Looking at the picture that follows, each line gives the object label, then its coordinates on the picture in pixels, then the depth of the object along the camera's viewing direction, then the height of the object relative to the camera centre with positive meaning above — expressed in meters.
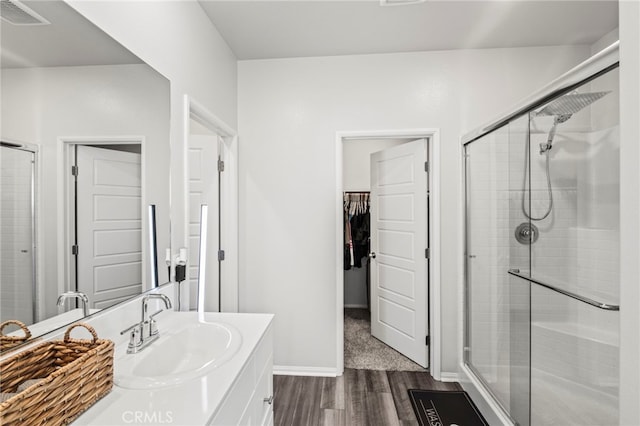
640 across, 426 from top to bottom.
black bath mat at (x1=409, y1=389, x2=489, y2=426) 2.01 -1.35
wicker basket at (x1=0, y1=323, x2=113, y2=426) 0.65 -0.41
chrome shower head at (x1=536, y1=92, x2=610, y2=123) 1.47 +0.54
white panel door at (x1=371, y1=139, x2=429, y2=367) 2.66 -0.34
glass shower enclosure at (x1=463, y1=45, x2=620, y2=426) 1.64 -0.27
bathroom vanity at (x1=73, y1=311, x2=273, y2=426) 0.81 -0.53
